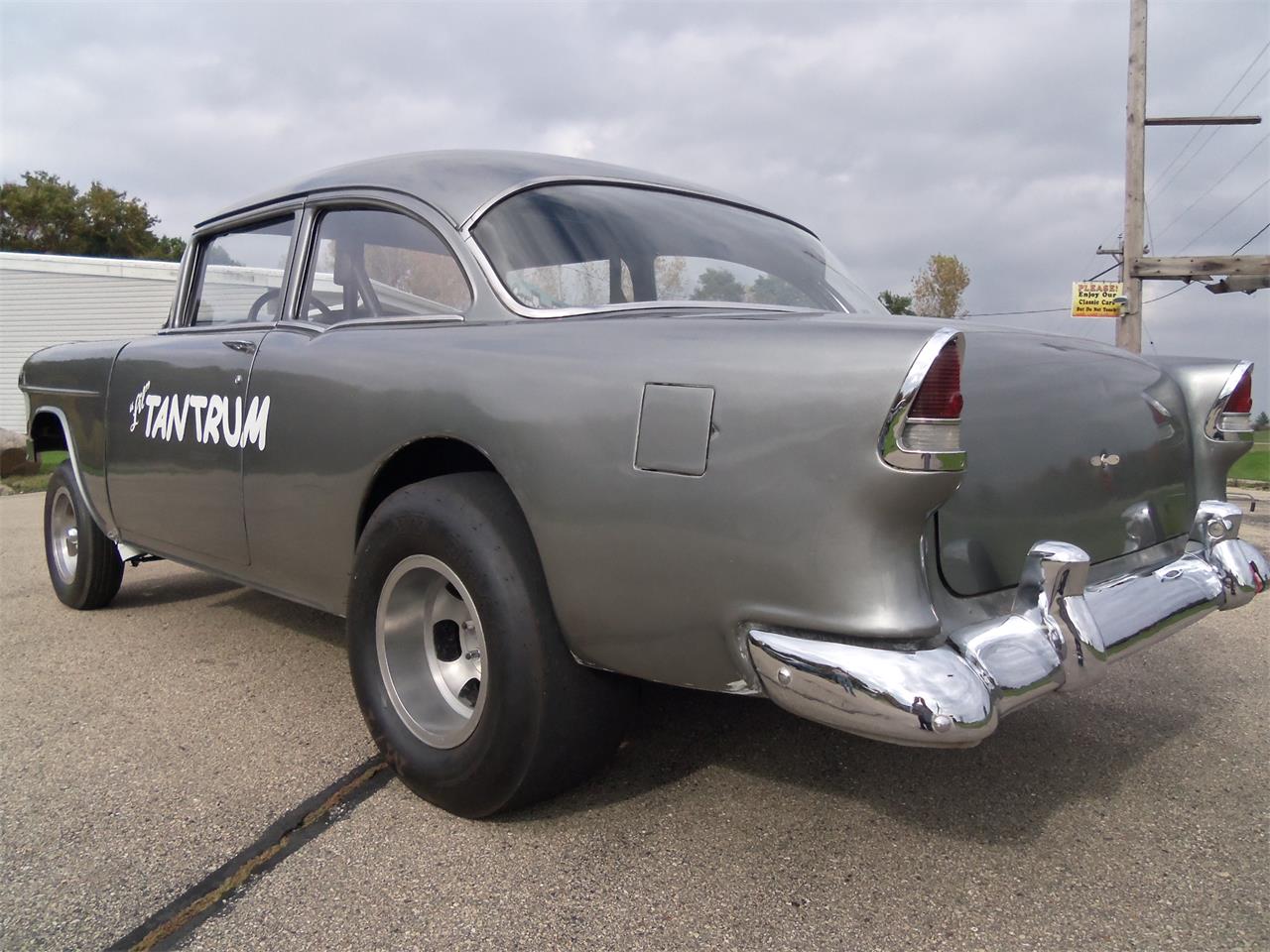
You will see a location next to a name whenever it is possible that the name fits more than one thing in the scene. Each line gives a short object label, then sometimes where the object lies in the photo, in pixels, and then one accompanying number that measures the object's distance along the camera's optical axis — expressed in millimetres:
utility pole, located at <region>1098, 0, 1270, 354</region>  9656
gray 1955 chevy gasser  1776
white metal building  20547
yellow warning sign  16297
